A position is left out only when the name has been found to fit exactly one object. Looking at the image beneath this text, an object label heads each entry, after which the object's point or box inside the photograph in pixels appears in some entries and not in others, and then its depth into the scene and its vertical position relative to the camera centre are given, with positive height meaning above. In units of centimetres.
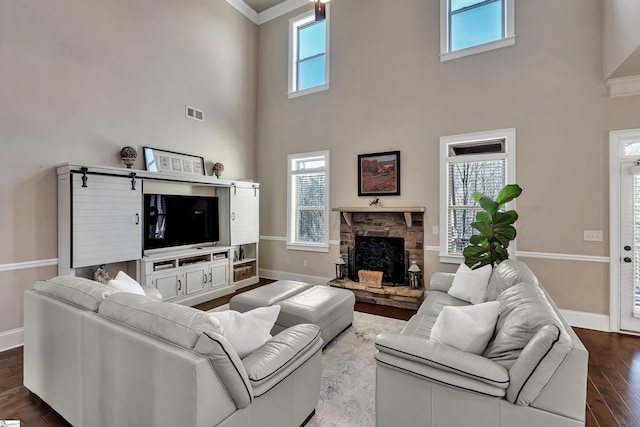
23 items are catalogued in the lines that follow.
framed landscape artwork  482 +67
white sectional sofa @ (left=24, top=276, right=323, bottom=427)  125 -78
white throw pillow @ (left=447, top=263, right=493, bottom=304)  301 -76
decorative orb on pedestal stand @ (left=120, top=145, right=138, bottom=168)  397 +80
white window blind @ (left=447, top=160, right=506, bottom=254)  421 +34
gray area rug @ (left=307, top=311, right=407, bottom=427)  204 -142
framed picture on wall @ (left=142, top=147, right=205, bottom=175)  436 +82
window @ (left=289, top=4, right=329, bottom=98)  567 +318
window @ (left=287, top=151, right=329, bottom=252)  554 +23
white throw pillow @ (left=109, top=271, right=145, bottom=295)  219 -55
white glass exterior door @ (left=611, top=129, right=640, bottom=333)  339 -18
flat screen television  421 -11
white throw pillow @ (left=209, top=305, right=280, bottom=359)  160 -65
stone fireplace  452 -60
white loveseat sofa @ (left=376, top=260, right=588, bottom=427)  134 -83
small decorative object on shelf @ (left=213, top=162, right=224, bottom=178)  528 +80
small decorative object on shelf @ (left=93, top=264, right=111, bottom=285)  357 -78
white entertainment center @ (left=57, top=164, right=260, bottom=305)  332 -25
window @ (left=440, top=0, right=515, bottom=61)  409 +277
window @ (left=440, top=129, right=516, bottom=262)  416 +52
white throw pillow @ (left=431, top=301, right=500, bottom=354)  169 -67
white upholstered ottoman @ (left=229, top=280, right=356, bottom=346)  289 -96
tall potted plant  348 -24
